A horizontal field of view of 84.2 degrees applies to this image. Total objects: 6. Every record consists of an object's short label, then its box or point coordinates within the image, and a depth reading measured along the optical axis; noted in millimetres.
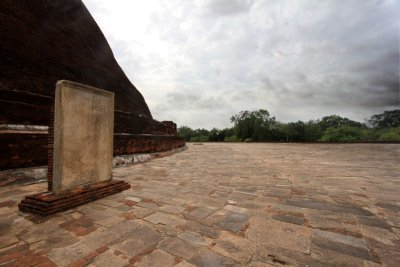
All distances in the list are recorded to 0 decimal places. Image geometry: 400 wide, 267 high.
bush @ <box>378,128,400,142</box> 21969
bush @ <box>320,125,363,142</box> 27328
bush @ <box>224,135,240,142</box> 37597
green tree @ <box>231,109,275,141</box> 39750
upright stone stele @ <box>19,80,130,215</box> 2744
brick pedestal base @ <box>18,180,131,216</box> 2504
